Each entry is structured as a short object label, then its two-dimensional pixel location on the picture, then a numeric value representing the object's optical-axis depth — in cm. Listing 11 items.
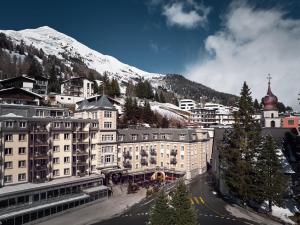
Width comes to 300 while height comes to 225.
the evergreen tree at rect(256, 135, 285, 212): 3857
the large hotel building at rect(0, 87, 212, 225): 3824
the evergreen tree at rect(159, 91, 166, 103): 14251
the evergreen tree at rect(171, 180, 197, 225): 2597
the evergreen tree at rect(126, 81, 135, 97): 13574
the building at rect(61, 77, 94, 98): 10243
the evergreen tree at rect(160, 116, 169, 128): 9028
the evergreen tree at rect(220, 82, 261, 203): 4136
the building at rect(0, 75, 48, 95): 8186
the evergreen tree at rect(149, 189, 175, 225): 2647
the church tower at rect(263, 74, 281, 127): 6523
